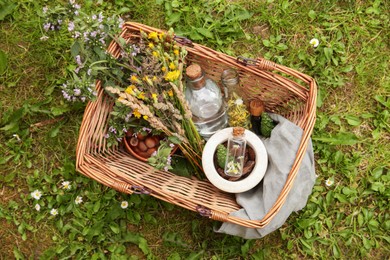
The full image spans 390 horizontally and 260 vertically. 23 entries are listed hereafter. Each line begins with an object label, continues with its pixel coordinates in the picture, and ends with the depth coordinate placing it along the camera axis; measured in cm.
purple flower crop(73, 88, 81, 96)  162
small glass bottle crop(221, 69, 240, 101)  187
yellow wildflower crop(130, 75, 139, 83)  169
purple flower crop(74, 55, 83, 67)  166
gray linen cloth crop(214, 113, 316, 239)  171
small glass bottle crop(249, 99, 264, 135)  193
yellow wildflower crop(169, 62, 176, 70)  166
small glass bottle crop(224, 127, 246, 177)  176
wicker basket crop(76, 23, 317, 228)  171
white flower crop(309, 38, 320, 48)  230
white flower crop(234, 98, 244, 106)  187
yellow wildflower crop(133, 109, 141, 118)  172
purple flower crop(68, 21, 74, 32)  162
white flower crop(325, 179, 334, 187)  219
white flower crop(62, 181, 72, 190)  223
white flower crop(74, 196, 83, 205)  221
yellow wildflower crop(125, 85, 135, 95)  167
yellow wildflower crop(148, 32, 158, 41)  173
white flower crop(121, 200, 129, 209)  217
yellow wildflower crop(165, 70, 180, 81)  161
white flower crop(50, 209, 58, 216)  222
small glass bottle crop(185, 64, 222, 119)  182
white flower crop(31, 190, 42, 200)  224
